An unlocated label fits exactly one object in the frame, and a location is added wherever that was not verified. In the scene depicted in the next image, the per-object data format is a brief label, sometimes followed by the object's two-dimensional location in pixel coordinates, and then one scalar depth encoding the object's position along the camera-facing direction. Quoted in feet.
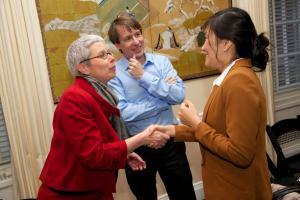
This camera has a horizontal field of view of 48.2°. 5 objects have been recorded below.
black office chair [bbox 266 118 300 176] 8.94
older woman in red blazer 4.38
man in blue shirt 6.63
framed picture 7.47
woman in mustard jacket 4.25
